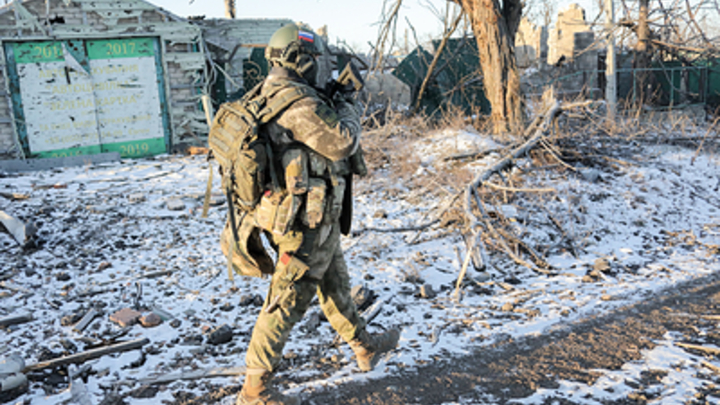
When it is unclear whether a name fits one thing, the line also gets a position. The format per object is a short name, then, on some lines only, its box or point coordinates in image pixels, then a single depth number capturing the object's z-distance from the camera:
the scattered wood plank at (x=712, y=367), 2.72
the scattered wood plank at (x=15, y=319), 3.58
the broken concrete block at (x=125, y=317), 3.62
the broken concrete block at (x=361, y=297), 3.92
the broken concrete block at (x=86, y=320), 3.54
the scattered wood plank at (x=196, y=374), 2.89
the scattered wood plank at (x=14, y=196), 6.30
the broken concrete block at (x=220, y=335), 3.38
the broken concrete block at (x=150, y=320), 3.61
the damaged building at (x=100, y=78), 9.82
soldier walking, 2.47
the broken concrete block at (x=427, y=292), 4.12
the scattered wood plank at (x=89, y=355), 3.00
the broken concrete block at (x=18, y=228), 4.96
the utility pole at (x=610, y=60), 11.41
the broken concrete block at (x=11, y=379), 2.72
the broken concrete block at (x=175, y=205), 6.14
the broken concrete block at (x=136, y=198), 6.40
